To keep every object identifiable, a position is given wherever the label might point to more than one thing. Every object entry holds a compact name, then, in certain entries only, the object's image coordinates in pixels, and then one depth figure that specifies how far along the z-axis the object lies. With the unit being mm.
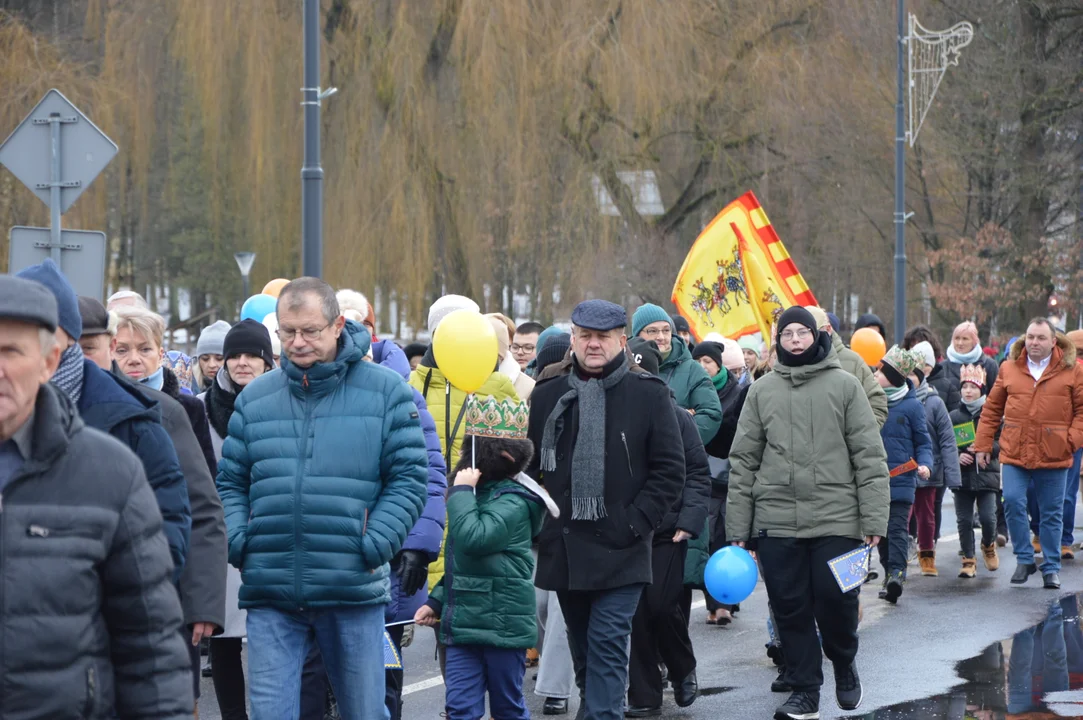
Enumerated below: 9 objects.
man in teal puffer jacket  8959
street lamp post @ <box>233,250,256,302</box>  43552
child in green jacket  10177
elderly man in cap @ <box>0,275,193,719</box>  4980
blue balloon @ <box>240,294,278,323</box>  15104
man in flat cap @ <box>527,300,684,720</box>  11080
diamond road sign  16630
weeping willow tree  37740
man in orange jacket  20312
